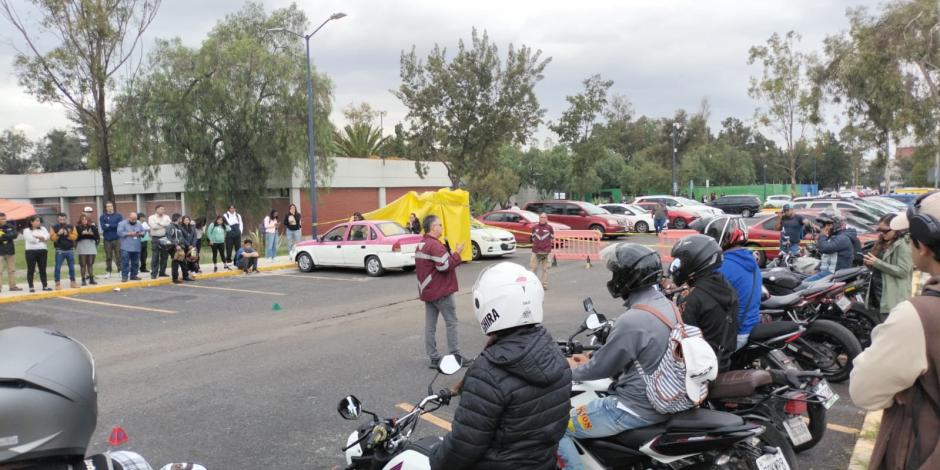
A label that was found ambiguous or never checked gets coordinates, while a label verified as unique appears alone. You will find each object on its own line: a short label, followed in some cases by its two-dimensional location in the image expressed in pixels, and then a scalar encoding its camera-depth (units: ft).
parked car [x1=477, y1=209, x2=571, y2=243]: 79.25
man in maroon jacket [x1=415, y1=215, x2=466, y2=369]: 24.30
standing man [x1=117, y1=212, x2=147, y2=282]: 49.37
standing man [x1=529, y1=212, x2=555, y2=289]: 44.55
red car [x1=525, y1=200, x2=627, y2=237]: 85.63
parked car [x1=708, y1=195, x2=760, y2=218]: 138.41
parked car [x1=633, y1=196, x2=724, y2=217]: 109.09
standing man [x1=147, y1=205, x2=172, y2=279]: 51.62
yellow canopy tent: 59.16
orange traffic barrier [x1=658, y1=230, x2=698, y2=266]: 62.29
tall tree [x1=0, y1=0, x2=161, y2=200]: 68.39
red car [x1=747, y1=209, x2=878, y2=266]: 50.85
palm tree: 144.58
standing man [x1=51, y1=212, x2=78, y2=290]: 45.55
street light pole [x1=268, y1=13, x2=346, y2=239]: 72.28
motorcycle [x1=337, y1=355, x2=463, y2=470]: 10.01
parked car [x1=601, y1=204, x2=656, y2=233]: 97.04
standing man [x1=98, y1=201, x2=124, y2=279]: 51.16
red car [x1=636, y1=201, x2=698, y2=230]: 105.40
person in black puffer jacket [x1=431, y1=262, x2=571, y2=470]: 8.43
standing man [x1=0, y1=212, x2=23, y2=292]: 43.57
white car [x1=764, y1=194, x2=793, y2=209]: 139.25
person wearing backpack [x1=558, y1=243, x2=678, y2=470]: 10.81
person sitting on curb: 58.23
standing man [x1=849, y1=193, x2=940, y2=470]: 6.66
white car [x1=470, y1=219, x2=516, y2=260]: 64.03
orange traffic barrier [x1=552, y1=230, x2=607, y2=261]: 66.54
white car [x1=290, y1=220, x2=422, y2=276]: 53.52
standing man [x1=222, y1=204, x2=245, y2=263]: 60.39
